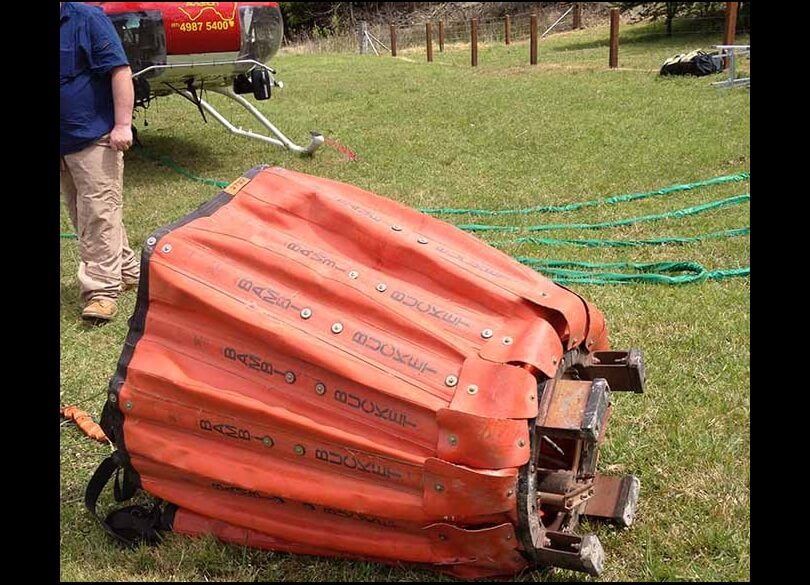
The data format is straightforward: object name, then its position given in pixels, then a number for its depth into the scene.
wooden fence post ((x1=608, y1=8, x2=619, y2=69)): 15.34
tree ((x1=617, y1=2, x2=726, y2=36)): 22.66
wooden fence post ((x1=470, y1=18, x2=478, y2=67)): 19.20
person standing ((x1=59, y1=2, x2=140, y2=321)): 4.67
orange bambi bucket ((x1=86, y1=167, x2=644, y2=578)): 2.27
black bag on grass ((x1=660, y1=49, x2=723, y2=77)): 13.16
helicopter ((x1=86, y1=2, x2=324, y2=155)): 8.17
